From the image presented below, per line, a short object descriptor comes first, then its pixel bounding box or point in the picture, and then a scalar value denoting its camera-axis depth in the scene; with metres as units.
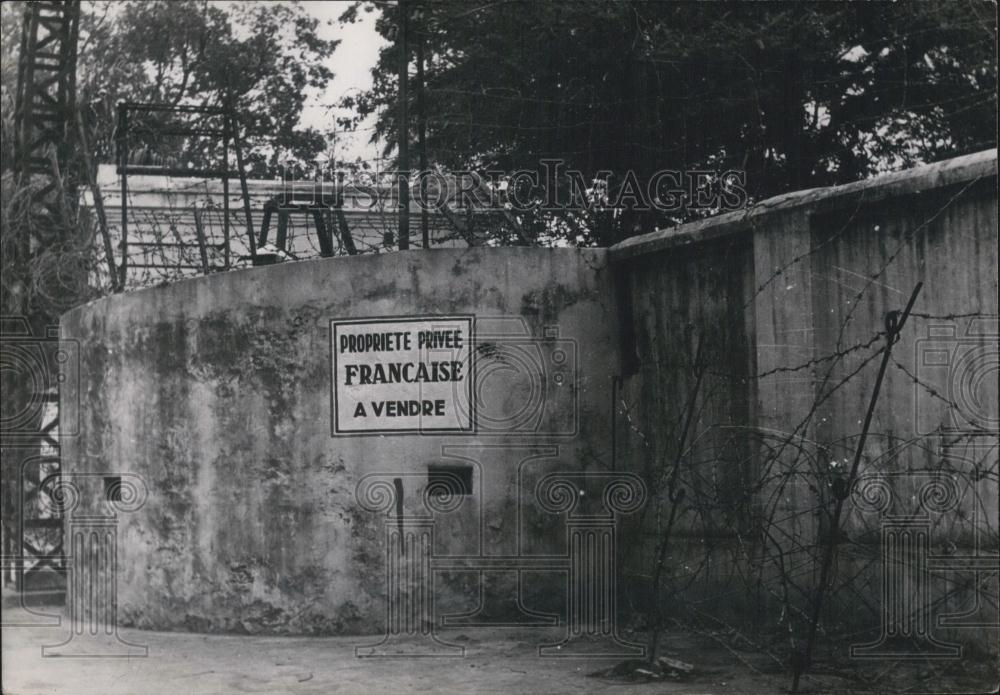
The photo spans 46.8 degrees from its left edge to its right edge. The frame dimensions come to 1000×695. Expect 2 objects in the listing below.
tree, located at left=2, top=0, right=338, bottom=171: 14.89
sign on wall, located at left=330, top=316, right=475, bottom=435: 8.43
